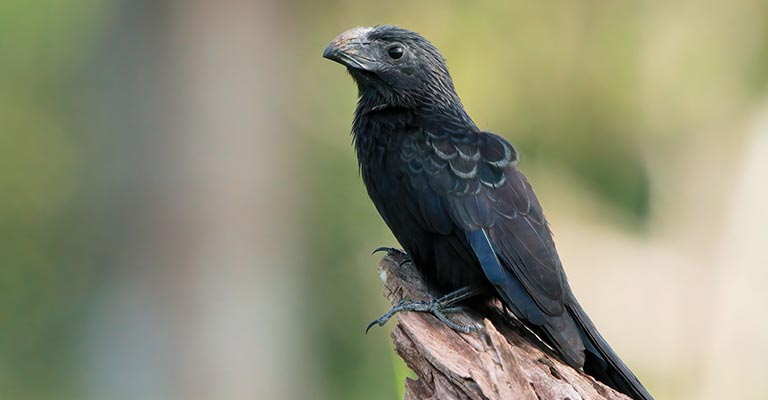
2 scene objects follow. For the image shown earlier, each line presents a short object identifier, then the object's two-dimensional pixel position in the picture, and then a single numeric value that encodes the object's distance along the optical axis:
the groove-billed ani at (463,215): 6.71
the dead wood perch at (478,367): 5.36
